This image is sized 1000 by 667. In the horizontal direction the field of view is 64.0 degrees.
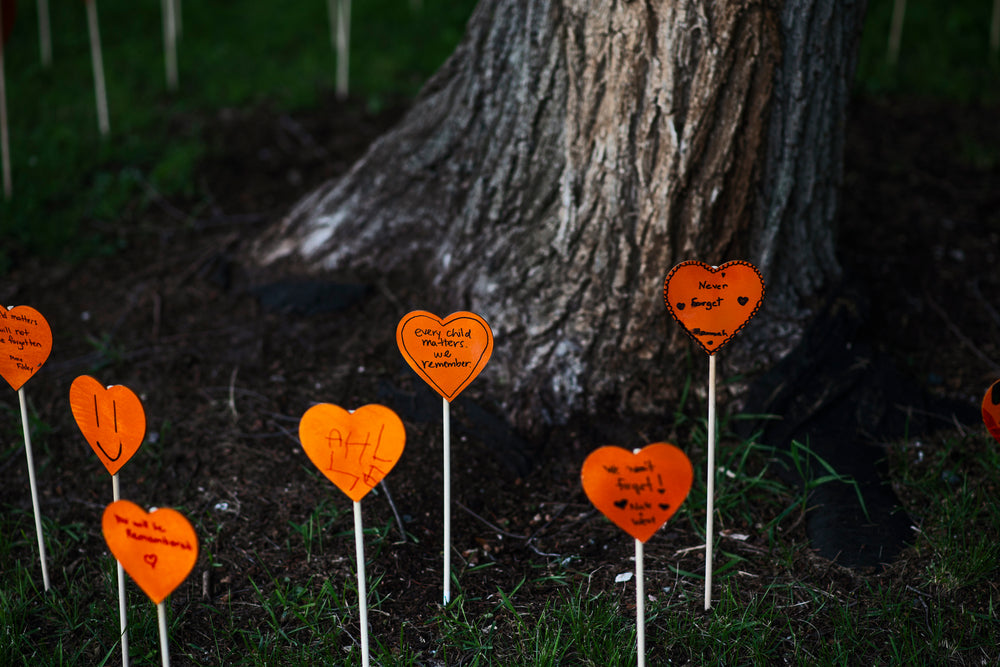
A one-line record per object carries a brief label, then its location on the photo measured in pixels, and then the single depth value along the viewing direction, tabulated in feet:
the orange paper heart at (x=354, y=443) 5.44
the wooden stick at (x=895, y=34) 15.05
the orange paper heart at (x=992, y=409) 5.59
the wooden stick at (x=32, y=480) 6.09
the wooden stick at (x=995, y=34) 15.80
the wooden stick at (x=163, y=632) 4.88
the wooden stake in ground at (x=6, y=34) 11.73
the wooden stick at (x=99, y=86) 12.91
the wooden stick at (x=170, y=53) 15.17
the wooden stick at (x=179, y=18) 18.41
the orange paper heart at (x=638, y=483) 5.15
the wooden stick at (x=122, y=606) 5.38
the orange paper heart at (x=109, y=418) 5.50
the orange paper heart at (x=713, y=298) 5.96
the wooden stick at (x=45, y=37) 16.19
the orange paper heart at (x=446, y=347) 6.04
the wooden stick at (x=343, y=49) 14.80
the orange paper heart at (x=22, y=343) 6.05
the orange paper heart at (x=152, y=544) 4.79
